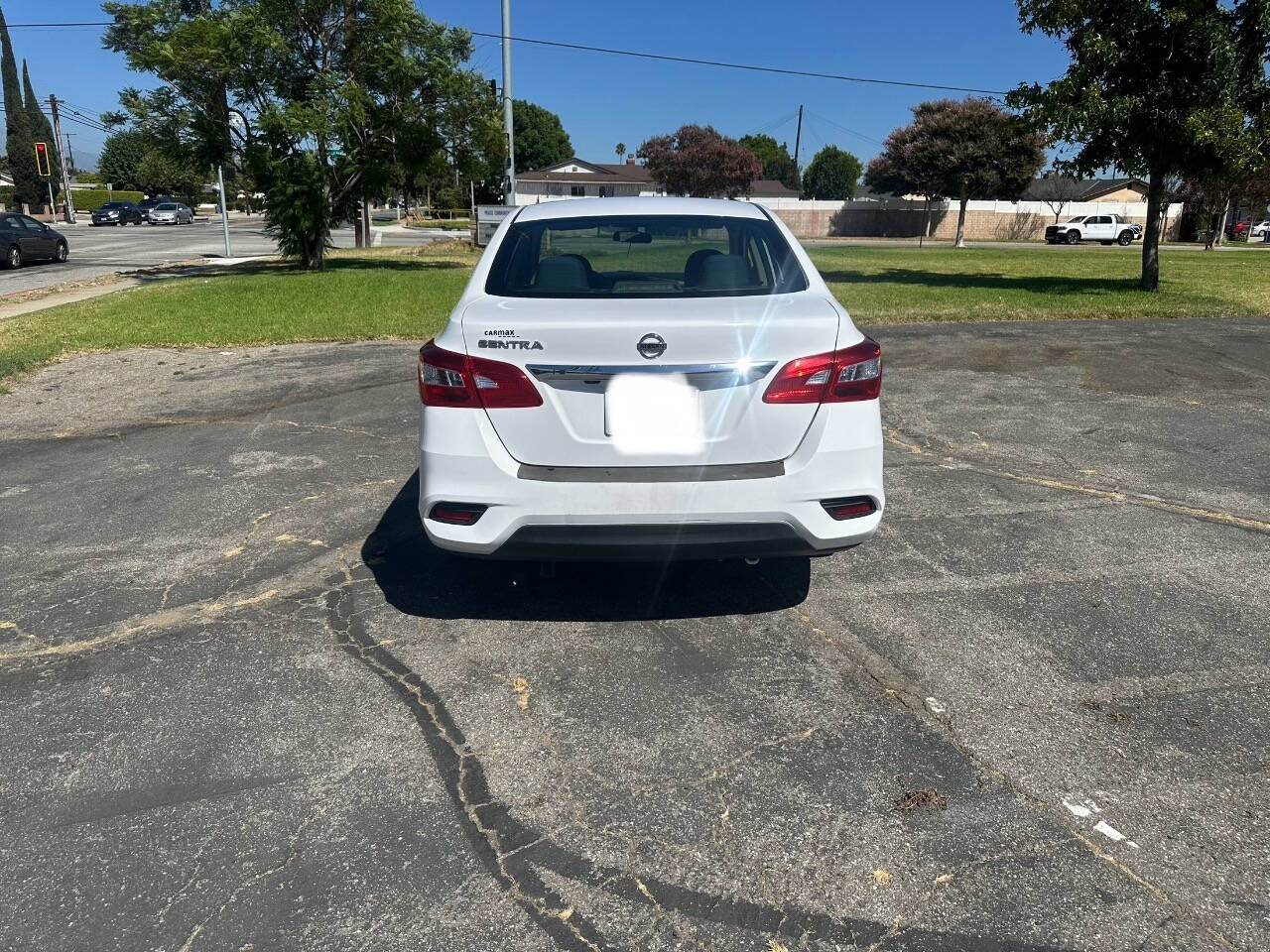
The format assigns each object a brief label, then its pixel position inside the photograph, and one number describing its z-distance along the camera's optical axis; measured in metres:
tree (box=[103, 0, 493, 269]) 21.03
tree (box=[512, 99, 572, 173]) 110.94
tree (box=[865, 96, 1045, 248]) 49.03
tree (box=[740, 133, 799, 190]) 137.75
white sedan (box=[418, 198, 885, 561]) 3.30
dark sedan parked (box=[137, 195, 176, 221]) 57.16
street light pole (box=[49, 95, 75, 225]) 57.69
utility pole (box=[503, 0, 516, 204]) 24.19
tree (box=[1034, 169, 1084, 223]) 71.19
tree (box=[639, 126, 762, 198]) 70.75
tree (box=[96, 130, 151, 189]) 86.88
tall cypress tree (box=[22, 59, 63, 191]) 71.56
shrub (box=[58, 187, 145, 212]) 76.00
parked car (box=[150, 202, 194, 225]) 56.56
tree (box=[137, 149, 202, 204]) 79.44
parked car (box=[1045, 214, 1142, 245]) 52.25
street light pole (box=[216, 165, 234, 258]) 23.55
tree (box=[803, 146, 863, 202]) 129.12
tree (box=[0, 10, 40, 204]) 66.56
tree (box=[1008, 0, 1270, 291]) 15.14
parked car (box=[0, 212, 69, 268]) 24.27
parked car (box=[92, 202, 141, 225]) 55.75
